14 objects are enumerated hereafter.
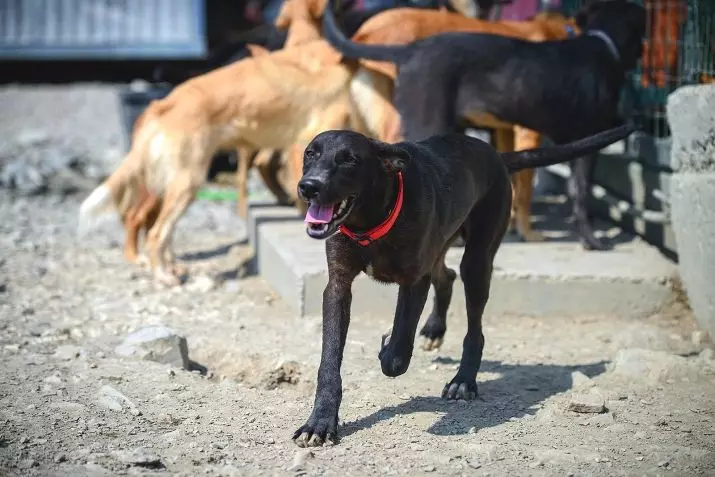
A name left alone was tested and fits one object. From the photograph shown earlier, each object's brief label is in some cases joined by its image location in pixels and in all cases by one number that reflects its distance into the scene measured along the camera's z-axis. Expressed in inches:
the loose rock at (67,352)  206.7
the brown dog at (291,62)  323.9
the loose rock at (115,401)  173.9
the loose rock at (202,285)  288.6
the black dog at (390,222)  154.8
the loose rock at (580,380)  196.7
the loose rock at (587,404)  178.9
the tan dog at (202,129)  300.8
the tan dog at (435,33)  303.0
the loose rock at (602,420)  173.5
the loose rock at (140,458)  149.3
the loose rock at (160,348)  205.2
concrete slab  250.2
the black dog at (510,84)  280.1
